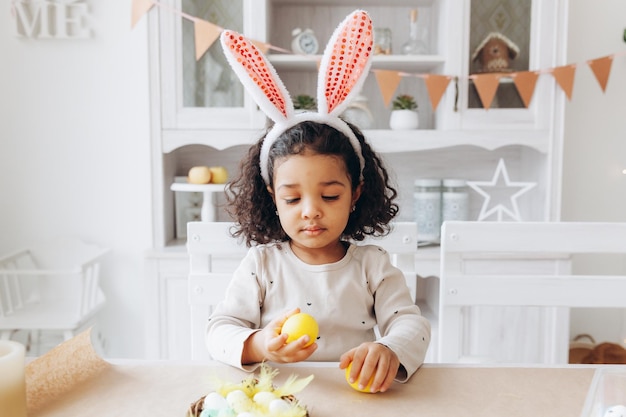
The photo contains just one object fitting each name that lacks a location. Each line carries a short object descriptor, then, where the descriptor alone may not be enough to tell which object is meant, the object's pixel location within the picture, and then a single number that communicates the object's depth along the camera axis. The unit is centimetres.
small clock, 205
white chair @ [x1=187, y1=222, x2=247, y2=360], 107
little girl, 82
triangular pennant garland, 194
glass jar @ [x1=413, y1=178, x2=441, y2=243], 209
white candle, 58
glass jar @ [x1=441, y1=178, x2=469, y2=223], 210
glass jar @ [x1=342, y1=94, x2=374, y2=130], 204
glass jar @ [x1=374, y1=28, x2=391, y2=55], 204
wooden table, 65
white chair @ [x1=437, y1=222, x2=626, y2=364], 108
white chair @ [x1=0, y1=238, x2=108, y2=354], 188
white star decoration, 201
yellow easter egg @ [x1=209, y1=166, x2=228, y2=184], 207
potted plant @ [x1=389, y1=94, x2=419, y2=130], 204
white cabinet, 195
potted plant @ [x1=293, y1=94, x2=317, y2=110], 202
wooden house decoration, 199
